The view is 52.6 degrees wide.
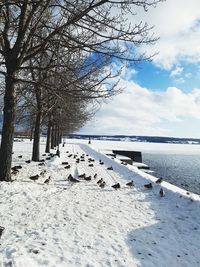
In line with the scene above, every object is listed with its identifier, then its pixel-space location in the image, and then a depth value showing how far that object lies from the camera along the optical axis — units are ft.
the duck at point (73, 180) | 24.29
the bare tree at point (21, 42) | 20.11
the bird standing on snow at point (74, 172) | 29.16
